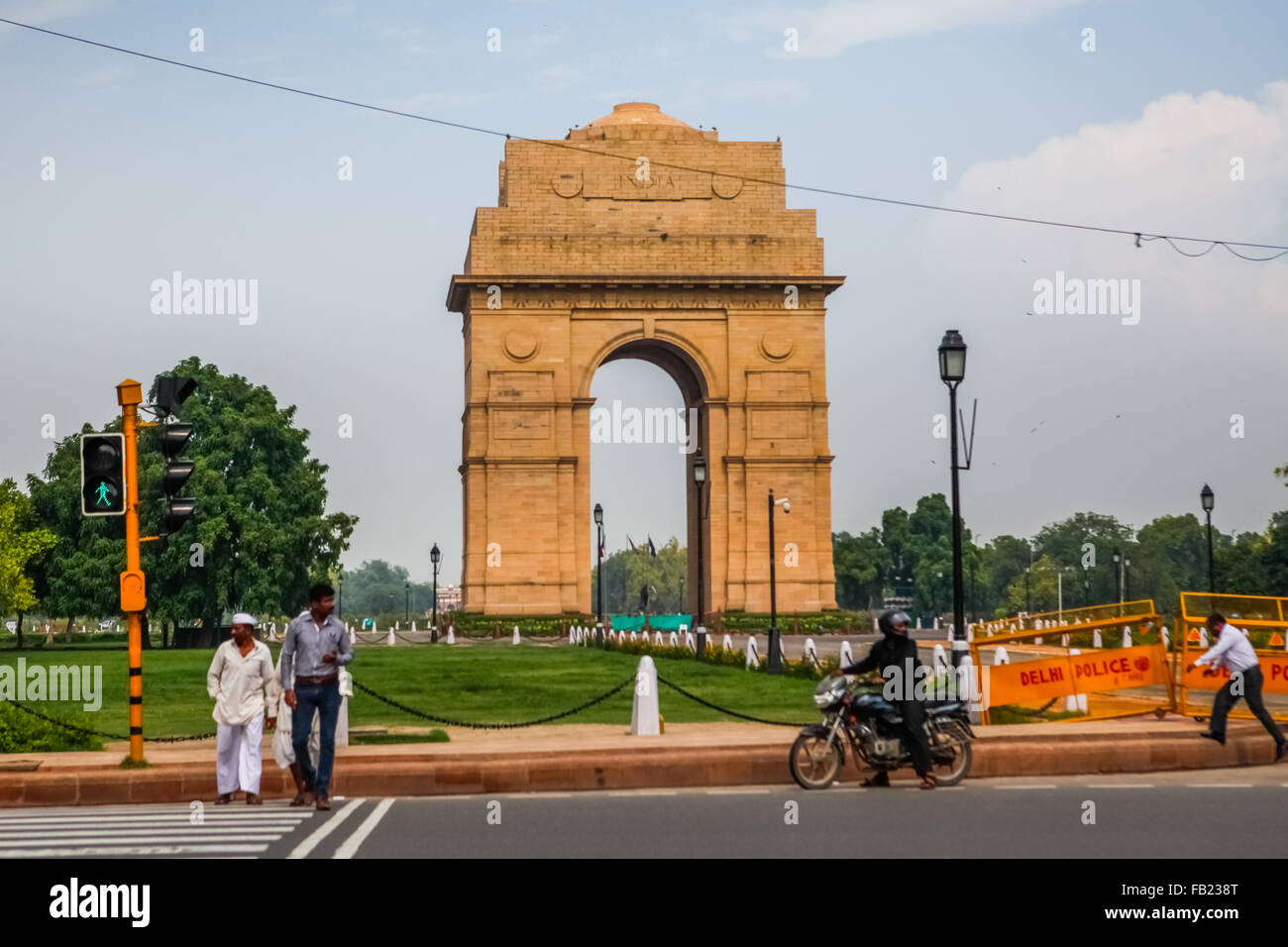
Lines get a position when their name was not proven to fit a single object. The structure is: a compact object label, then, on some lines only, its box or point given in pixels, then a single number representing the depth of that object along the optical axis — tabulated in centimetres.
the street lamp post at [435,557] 6669
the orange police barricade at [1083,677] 1958
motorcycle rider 1466
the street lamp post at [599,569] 5139
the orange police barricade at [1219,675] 1934
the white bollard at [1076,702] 2038
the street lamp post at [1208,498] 4406
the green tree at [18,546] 6000
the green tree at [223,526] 5612
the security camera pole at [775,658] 3347
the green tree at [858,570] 13988
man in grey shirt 1399
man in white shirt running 1697
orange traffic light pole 1593
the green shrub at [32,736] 1778
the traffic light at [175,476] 1617
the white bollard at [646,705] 1838
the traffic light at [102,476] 1623
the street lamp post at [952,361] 2205
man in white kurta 1468
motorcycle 1482
